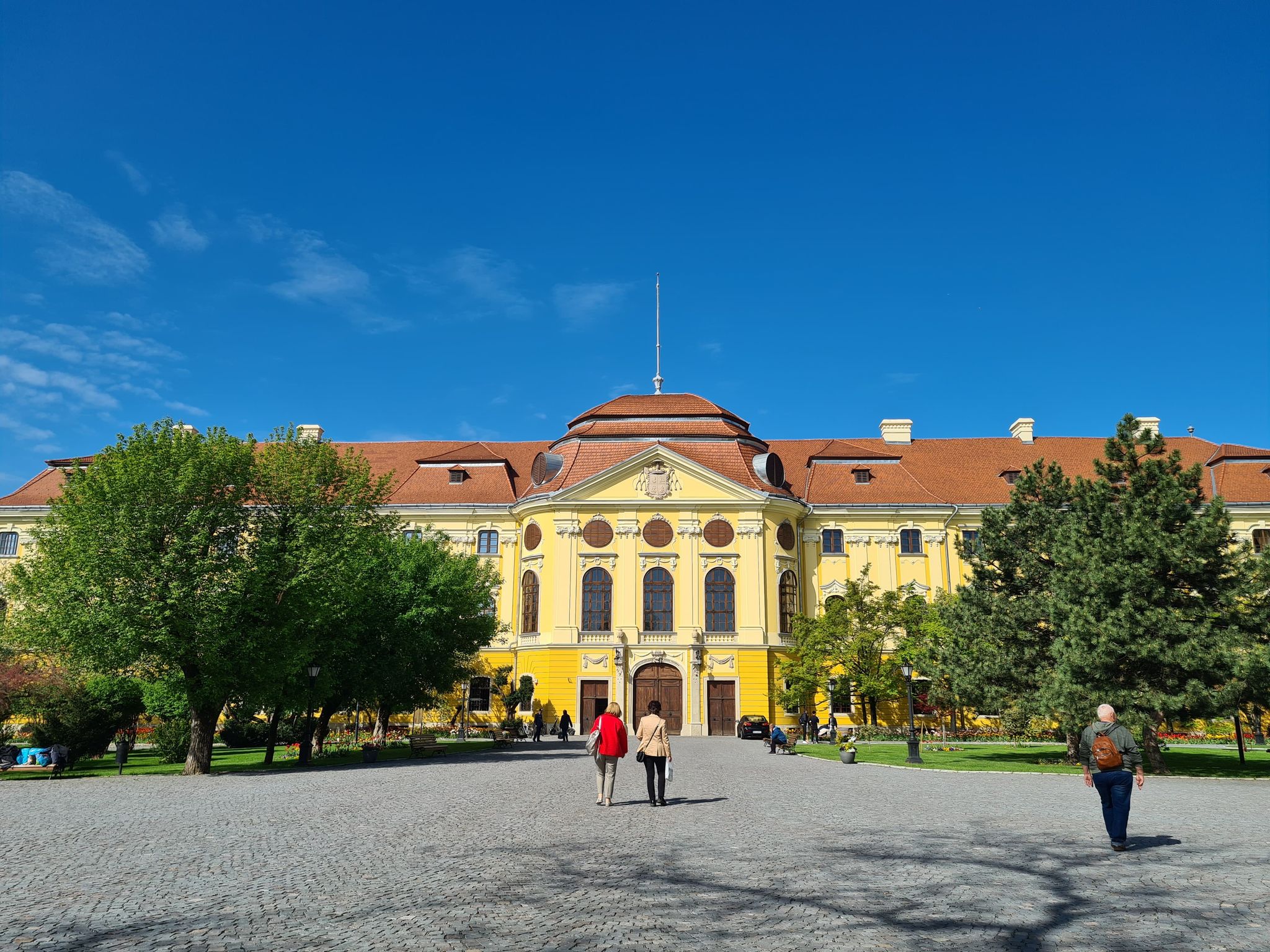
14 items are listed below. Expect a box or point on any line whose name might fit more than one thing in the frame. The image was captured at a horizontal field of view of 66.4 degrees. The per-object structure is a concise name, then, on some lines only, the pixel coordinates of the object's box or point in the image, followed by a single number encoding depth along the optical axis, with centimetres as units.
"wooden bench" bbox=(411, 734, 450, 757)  3127
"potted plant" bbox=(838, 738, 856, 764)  2823
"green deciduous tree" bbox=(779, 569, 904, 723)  4509
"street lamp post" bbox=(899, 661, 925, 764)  2801
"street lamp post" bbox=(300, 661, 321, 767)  2802
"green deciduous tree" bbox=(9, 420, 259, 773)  2375
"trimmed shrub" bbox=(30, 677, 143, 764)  2817
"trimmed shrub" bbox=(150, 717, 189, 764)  3056
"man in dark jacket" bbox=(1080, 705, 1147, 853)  1122
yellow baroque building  4859
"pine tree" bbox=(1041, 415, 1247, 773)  2216
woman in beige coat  1595
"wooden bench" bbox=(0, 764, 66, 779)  2398
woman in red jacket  1619
